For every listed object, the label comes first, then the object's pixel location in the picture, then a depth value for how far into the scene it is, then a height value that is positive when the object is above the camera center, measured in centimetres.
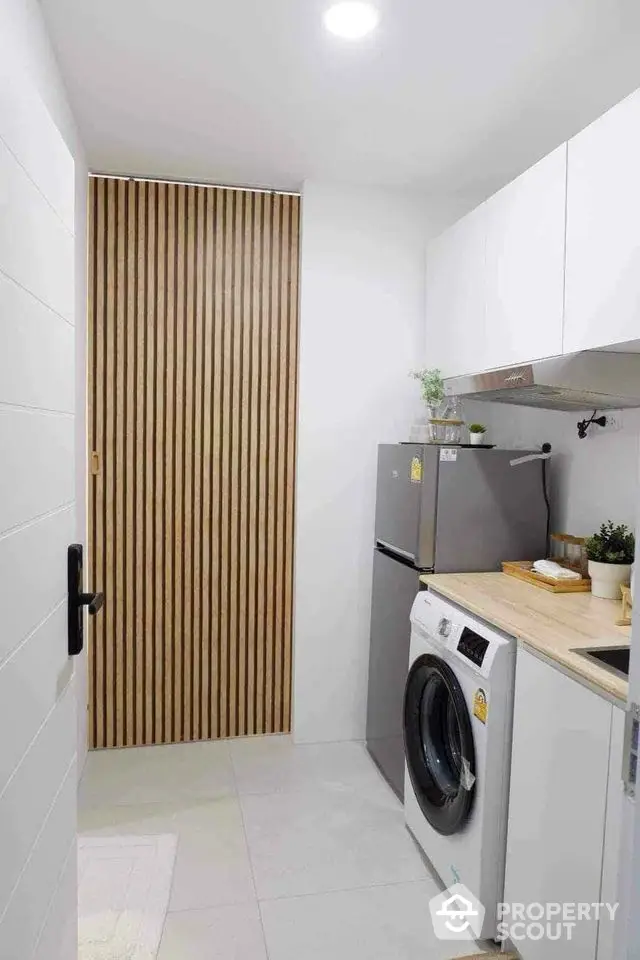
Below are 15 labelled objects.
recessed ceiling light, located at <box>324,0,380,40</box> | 183 +116
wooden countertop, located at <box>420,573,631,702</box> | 161 -53
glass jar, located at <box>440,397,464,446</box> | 293 +7
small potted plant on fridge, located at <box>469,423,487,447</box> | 294 +2
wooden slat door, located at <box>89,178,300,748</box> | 305 -10
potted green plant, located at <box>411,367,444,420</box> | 293 +22
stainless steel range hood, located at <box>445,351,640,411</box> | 199 +19
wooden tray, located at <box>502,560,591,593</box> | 241 -51
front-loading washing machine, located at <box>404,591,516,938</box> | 191 -97
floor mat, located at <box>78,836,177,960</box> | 190 -145
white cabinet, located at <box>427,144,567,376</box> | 210 +58
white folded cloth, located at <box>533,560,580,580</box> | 244 -48
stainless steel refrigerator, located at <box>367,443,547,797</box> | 263 -35
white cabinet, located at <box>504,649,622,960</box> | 149 -86
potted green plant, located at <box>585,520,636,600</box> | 228 -40
